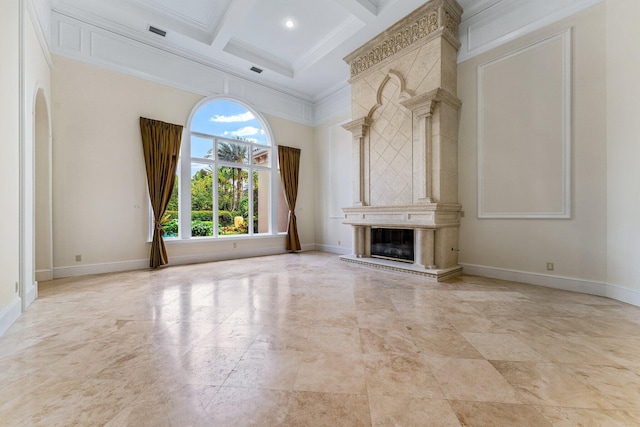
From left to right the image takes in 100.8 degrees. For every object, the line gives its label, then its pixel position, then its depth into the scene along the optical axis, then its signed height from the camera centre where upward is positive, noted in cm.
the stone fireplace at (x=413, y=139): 453 +138
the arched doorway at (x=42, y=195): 419 +31
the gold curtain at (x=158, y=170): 525 +88
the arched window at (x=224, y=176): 582 +92
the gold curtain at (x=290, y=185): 741 +79
